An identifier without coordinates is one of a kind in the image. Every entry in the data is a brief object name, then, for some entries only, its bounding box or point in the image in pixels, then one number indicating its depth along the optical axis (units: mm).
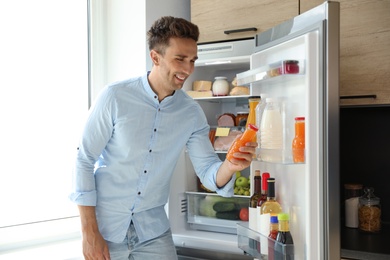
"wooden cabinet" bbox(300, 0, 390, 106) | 1712
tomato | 2129
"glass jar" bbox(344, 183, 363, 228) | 1923
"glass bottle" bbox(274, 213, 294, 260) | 1248
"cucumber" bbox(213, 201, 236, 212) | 2168
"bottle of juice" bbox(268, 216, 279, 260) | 1309
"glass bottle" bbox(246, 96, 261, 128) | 1461
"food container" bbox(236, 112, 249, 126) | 2174
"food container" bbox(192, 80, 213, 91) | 2201
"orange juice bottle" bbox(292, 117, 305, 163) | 1236
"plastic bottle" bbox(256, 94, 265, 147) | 1448
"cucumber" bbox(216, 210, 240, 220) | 2170
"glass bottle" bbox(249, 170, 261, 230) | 1476
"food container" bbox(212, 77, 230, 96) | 2180
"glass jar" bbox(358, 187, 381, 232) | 1838
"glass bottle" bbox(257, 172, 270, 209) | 1454
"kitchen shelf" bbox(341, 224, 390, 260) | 1506
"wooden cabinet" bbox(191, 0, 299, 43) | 1952
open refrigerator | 1193
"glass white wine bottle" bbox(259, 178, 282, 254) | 1358
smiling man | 1616
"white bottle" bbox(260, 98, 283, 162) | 1341
